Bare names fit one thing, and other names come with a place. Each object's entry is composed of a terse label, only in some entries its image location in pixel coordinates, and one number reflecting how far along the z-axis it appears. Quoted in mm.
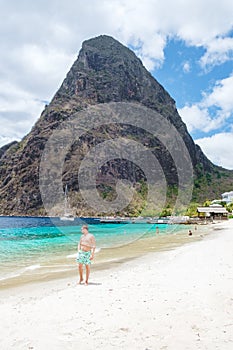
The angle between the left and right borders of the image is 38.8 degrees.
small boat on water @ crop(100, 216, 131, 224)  109275
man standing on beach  10727
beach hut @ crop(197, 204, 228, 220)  81938
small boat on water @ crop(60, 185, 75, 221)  116725
